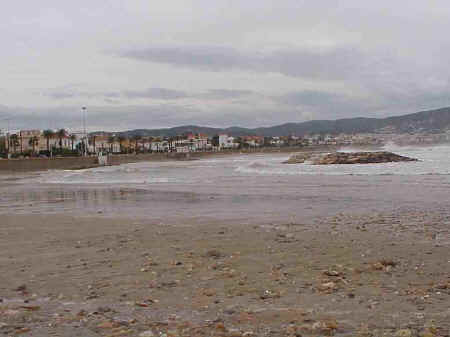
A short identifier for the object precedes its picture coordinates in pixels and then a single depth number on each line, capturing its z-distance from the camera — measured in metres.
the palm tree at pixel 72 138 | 161.94
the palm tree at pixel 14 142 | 129.25
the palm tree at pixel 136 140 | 173.00
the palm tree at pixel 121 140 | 174.80
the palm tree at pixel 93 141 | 166.52
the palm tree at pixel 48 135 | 137.00
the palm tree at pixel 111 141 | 178.48
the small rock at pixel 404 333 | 4.76
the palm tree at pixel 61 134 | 150.62
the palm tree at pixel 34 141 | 135.50
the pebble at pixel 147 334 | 4.93
